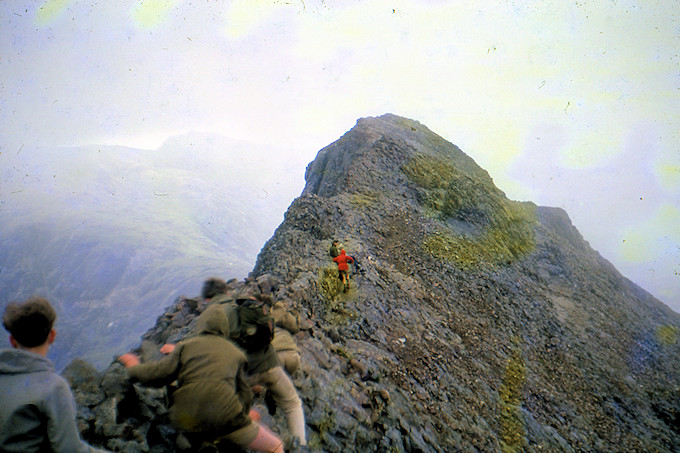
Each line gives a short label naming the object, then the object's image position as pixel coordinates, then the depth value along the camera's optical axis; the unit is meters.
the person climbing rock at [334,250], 11.34
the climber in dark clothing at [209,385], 2.87
